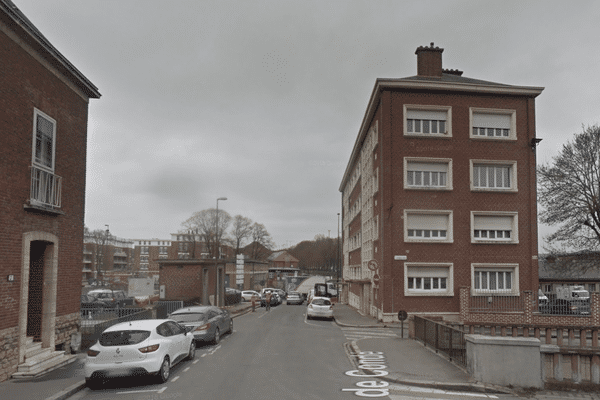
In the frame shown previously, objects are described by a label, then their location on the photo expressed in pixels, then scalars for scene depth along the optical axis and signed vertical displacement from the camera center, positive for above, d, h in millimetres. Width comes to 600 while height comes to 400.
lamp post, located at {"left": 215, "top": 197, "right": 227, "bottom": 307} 34281 -3694
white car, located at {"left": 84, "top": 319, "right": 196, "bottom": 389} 10719 -2341
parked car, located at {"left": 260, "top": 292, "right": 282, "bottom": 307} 46156 -4989
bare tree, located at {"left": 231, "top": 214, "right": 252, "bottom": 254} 91688 +3041
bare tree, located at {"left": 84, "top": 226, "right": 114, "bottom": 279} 99375 +403
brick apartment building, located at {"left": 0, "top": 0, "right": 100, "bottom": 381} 11531 +1389
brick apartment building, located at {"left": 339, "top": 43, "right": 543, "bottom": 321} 26141 +2956
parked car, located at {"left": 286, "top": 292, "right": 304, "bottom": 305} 49500 -5086
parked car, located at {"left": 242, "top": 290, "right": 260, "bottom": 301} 49188 -4748
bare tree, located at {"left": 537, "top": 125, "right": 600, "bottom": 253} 30844 +3506
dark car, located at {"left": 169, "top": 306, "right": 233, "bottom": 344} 16984 -2586
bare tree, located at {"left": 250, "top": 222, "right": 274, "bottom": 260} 97312 +1139
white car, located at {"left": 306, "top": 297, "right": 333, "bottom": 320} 29500 -3608
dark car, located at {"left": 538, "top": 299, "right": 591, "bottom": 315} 24625 -2869
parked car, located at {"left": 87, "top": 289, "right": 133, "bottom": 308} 34994 -4076
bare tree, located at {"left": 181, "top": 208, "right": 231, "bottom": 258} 83312 +3744
